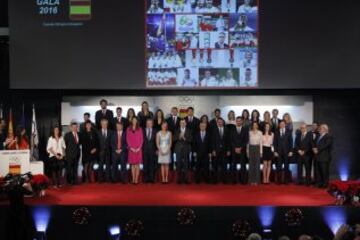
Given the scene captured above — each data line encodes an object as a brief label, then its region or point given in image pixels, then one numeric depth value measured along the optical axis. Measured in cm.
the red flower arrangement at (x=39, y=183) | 965
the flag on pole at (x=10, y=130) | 1116
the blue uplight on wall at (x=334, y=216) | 875
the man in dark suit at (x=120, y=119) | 1157
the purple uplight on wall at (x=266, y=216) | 877
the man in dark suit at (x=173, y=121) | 1156
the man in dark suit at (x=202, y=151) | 1118
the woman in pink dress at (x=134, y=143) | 1109
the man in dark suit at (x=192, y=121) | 1147
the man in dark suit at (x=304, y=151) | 1102
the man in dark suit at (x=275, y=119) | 1154
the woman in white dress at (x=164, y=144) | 1110
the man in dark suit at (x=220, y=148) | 1116
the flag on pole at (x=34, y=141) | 1157
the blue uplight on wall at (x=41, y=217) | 876
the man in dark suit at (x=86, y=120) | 1135
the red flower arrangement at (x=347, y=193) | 891
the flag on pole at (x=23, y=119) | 1232
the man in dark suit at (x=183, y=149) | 1117
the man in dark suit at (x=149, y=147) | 1121
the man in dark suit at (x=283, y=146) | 1114
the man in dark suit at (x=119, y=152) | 1117
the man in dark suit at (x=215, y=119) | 1134
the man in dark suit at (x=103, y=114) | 1177
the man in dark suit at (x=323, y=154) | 1075
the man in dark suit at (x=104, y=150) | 1127
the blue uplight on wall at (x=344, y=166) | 1293
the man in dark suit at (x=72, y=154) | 1115
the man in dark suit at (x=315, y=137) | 1100
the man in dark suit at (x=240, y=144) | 1110
